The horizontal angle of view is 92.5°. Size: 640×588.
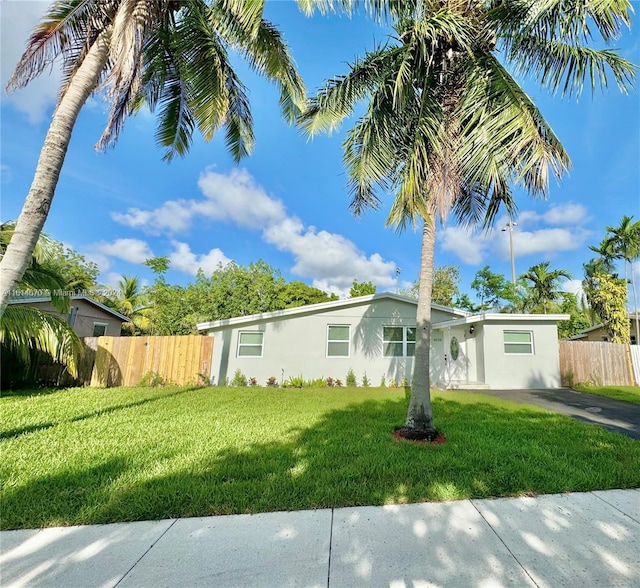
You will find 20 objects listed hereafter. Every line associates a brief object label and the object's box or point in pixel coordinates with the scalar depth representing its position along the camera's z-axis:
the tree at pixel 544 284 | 22.91
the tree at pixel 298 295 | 27.77
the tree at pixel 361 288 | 33.59
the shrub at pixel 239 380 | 12.12
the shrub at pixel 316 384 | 12.14
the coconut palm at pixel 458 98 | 5.43
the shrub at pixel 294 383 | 12.04
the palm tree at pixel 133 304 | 22.96
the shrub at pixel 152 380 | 11.20
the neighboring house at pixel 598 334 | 19.80
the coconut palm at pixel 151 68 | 4.48
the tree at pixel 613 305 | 16.20
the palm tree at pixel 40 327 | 7.79
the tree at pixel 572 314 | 26.77
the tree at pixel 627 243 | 16.95
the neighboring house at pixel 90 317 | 14.76
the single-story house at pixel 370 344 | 12.45
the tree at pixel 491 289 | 29.58
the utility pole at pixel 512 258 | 28.93
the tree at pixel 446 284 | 30.16
